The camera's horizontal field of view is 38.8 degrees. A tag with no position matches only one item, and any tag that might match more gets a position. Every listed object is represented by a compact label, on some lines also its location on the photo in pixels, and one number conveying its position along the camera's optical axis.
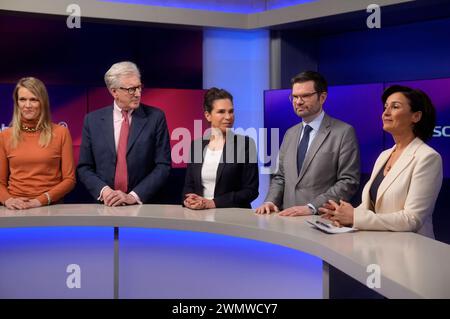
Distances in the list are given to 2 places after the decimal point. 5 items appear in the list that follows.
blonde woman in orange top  3.24
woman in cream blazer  2.43
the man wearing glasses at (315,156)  3.04
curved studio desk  2.45
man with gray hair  3.40
